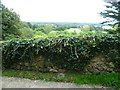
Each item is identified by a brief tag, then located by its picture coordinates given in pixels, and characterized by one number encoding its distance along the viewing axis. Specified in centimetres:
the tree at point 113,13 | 354
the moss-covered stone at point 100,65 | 198
